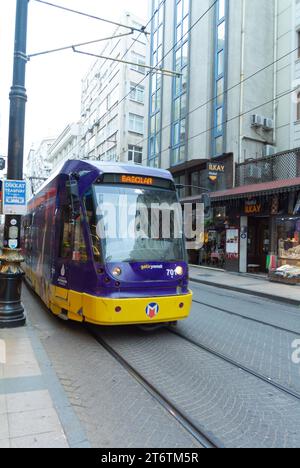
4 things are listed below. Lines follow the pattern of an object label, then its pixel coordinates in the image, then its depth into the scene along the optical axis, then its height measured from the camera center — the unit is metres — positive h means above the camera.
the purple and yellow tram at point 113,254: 6.41 -0.21
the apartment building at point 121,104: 42.56 +15.15
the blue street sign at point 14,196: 7.68 +0.82
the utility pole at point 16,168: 7.52 +1.37
